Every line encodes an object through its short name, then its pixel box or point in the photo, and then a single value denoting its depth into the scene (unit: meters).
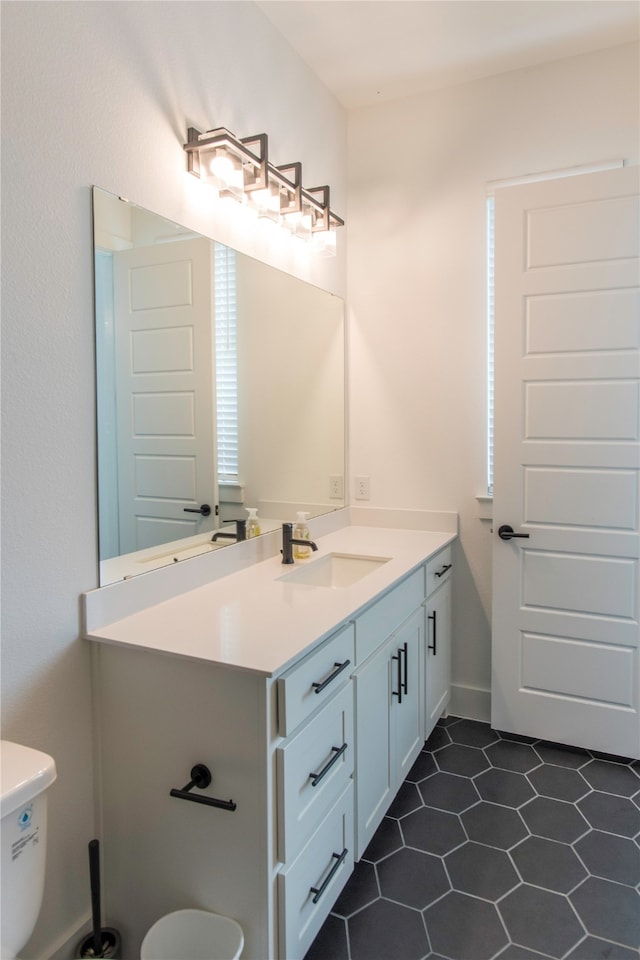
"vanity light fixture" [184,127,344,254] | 1.76
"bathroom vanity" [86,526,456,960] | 1.27
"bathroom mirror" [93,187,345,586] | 1.52
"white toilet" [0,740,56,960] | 1.06
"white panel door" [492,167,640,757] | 2.24
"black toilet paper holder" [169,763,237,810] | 1.31
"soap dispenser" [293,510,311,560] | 2.21
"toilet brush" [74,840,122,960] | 1.33
